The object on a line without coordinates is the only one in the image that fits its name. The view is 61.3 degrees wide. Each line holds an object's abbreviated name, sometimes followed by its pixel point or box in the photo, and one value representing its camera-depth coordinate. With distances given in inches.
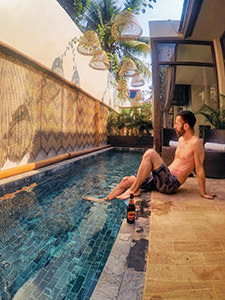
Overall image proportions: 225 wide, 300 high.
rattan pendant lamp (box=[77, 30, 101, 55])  220.1
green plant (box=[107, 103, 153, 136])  482.3
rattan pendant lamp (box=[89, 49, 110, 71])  235.1
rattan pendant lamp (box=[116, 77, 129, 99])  402.9
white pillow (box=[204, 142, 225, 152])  142.0
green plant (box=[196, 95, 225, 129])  178.9
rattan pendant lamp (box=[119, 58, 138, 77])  294.9
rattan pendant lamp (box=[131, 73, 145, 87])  341.4
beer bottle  69.8
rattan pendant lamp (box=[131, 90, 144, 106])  454.9
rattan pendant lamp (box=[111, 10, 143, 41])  173.6
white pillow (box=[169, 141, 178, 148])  175.8
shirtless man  93.2
